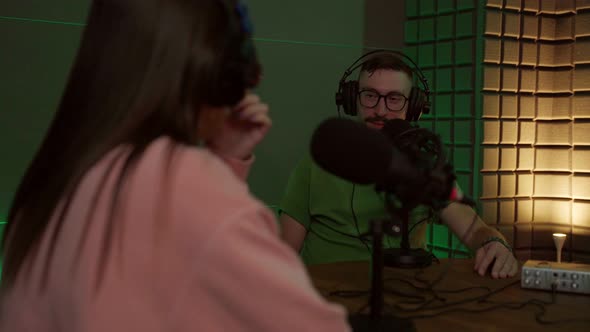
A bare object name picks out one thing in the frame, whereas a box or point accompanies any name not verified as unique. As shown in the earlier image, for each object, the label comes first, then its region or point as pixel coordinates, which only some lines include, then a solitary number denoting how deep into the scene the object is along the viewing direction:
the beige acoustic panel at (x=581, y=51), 3.27
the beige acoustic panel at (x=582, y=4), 3.27
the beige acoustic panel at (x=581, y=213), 3.35
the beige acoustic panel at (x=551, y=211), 3.42
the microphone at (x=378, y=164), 0.85
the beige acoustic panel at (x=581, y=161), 3.31
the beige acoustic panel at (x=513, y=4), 3.29
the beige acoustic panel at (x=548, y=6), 3.37
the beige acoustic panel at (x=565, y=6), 3.32
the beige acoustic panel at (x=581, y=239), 3.35
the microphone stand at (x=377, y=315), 0.97
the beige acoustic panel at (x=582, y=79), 3.26
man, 1.88
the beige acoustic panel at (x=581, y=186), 3.34
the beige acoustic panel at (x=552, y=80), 3.38
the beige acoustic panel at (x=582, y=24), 3.27
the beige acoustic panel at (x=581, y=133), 3.29
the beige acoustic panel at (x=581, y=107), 3.28
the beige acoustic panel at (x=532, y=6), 3.35
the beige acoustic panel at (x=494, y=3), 3.23
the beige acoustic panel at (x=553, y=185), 3.41
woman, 0.59
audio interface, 1.36
